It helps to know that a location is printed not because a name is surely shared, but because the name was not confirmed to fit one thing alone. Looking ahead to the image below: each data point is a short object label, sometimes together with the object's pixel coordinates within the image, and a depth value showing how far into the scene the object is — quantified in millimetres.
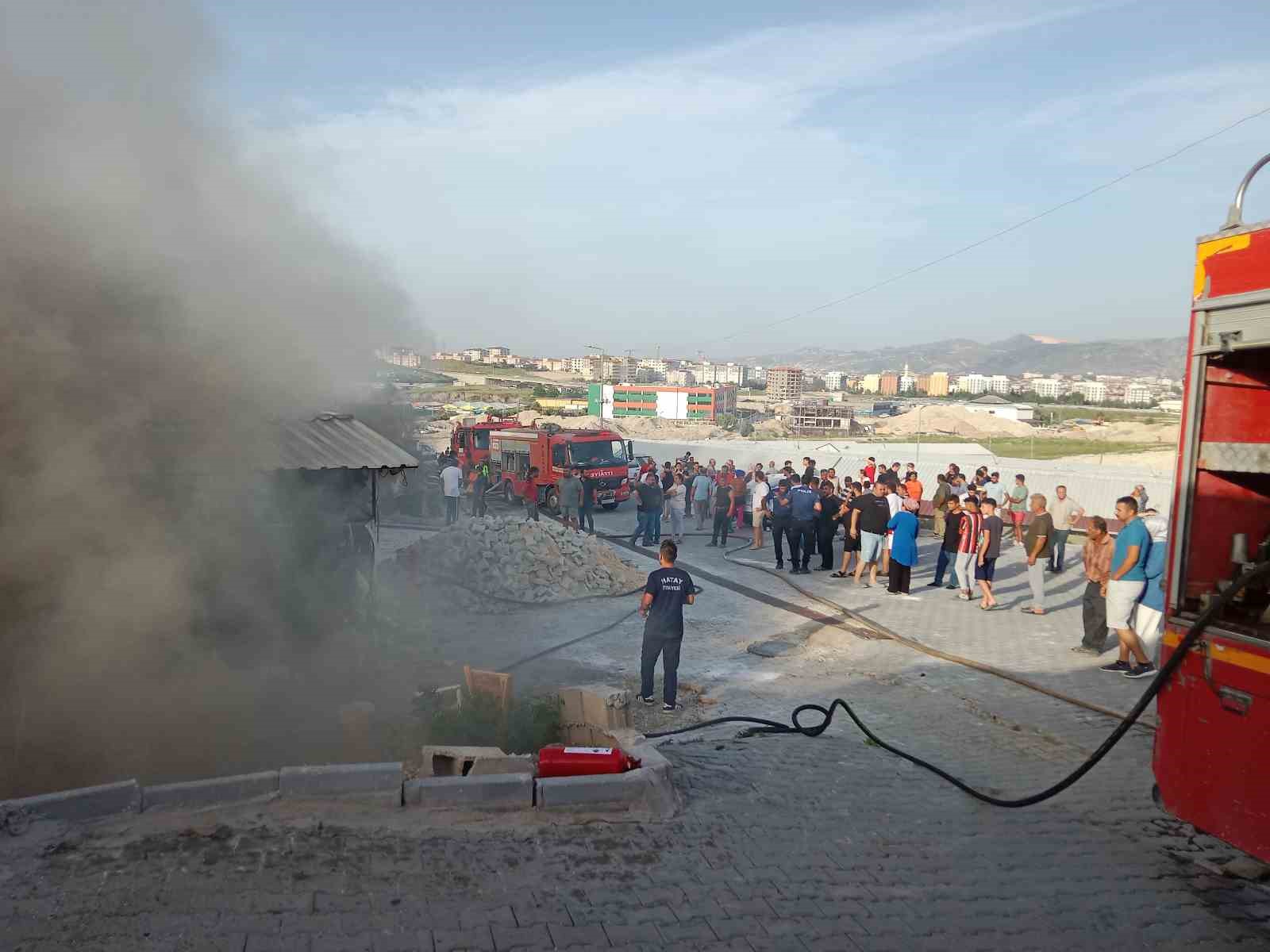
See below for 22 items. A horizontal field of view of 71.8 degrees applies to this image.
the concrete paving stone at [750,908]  4051
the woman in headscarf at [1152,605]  8406
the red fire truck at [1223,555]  4152
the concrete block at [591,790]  4918
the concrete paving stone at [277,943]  3482
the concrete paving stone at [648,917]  3918
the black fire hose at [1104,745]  4309
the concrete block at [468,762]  5355
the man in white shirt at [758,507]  17375
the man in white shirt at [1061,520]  14133
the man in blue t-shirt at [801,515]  14625
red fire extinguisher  5125
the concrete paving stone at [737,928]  3867
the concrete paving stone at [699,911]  3996
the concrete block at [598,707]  6453
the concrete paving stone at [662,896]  4094
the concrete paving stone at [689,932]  3814
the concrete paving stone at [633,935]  3764
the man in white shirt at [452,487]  19578
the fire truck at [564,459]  22781
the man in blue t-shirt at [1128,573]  8312
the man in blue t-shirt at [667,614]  7512
